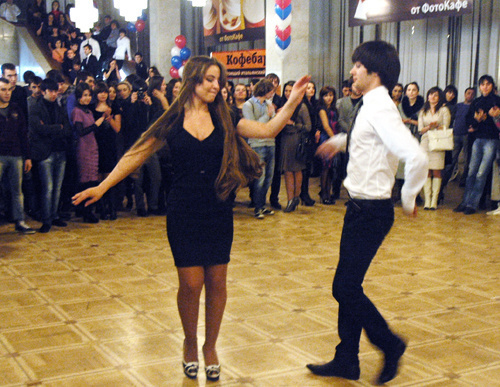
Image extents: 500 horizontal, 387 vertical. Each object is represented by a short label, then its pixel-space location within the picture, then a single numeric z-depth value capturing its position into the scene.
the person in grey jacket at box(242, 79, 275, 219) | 7.34
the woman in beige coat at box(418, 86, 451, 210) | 8.12
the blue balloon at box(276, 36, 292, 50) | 10.54
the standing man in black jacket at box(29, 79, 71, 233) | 6.65
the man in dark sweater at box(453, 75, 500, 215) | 7.85
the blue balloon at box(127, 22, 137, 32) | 17.69
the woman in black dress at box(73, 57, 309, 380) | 2.98
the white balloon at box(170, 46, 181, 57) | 14.27
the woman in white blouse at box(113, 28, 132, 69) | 15.26
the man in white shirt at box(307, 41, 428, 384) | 2.79
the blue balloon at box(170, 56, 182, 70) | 14.09
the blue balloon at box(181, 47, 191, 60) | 14.25
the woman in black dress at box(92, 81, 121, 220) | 7.30
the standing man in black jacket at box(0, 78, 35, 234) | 6.30
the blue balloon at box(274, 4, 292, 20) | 10.25
